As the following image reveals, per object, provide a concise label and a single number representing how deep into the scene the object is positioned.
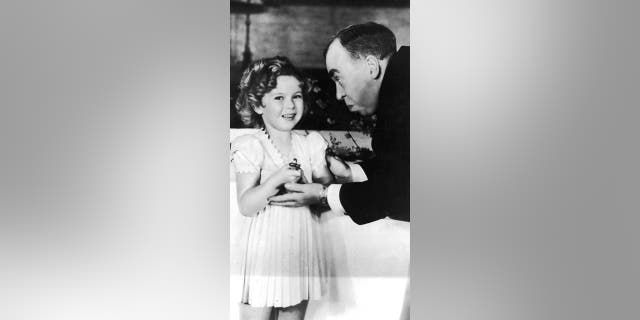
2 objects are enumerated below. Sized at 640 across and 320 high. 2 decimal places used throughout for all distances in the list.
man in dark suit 3.31
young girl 3.30
